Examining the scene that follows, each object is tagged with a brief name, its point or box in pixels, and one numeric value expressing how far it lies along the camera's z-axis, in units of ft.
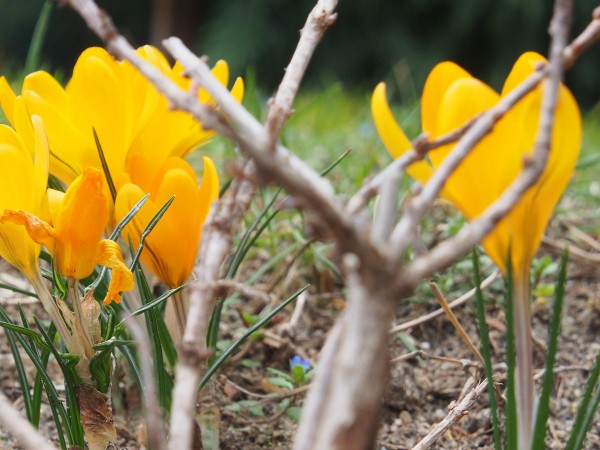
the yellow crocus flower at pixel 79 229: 2.20
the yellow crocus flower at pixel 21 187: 2.21
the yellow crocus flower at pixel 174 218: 2.28
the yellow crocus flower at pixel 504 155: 2.15
